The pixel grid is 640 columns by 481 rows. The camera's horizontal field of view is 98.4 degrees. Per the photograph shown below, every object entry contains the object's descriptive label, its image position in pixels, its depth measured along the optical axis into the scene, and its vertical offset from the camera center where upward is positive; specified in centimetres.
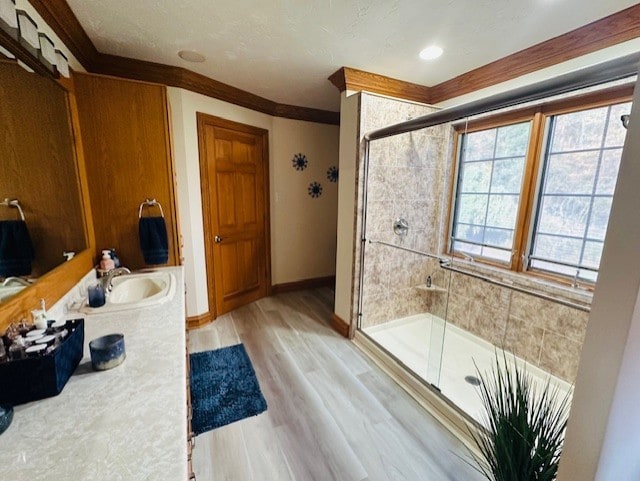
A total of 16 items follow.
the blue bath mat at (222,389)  177 -140
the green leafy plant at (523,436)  88 -78
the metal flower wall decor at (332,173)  394 +29
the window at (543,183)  191 +12
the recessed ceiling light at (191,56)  207 +103
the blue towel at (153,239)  203 -36
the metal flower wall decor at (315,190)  382 +5
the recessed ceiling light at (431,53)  199 +106
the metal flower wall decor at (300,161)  364 +42
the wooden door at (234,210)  282 -21
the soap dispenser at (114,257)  190 -47
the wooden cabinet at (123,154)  185 +25
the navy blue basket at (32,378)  79 -55
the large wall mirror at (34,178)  108 +4
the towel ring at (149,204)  205 -10
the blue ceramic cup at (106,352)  96 -57
